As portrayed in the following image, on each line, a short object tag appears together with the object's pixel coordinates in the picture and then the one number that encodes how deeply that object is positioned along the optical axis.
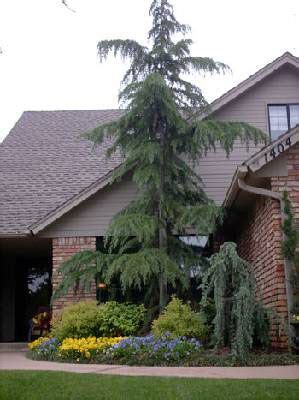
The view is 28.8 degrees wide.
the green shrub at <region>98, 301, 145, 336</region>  11.36
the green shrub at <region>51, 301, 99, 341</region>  11.02
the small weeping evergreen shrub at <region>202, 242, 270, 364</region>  9.04
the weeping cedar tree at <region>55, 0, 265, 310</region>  11.19
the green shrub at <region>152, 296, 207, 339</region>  9.93
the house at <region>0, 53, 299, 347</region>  9.88
